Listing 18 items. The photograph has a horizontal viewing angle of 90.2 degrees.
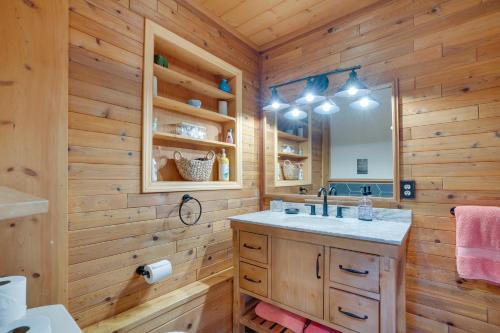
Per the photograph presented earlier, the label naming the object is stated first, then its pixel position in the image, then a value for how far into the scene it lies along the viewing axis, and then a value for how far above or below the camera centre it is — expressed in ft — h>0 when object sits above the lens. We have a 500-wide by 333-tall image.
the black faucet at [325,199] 6.57 -0.75
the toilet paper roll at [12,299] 2.58 -1.37
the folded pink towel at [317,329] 4.98 -3.19
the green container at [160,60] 5.72 +2.56
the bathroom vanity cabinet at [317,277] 4.20 -2.08
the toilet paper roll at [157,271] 4.92 -2.02
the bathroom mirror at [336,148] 6.04 +0.62
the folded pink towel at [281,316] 5.24 -3.22
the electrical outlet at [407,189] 5.57 -0.42
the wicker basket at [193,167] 6.10 +0.09
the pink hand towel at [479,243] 4.40 -1.32
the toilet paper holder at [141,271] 5.04 -2.04
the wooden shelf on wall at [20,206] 2.24 -0.33
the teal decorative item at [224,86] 7.27 +2.49
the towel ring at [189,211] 5.94 -0.95
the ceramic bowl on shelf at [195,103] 6.41 +1.75
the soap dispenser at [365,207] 5.95 -0.88
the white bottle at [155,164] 5.46 +0.15
